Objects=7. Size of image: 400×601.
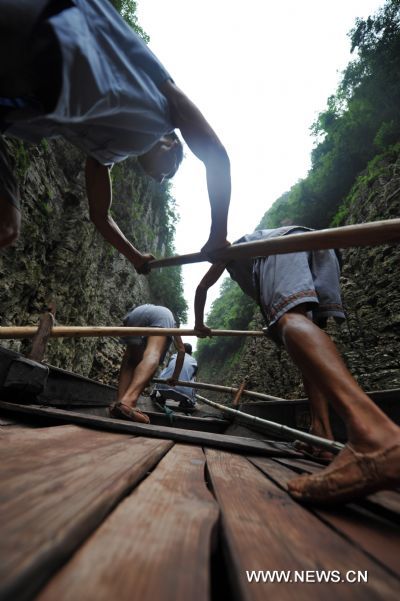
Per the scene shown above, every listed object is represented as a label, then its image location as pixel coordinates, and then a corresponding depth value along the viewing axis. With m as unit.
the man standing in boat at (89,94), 0.84
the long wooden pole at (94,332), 2.08
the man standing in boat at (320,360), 0.71
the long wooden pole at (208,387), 4.41
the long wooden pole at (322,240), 0.96
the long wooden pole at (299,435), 1.33
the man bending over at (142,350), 2.48
